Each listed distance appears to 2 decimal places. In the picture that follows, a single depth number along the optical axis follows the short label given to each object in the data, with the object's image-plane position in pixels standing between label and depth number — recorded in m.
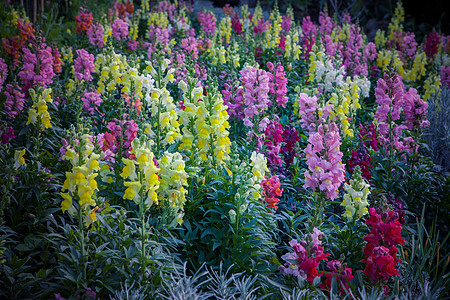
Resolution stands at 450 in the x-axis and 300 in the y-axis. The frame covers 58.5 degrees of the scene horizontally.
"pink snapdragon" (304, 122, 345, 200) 3.06
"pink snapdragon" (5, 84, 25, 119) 4.24
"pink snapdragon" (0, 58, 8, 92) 4.61
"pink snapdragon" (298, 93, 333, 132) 4.35
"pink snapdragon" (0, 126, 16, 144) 3.74
